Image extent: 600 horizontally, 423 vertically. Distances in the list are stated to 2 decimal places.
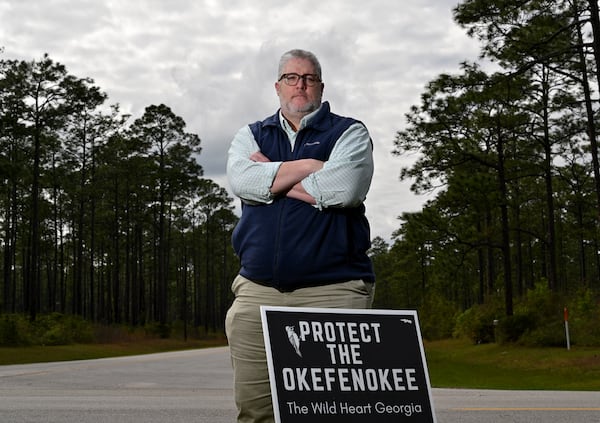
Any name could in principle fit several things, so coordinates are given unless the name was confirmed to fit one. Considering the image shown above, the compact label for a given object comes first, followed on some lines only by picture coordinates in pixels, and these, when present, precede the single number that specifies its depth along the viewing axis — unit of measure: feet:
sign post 75.51
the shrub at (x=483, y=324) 109.09
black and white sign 10.55
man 11.66
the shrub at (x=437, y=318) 156.35
